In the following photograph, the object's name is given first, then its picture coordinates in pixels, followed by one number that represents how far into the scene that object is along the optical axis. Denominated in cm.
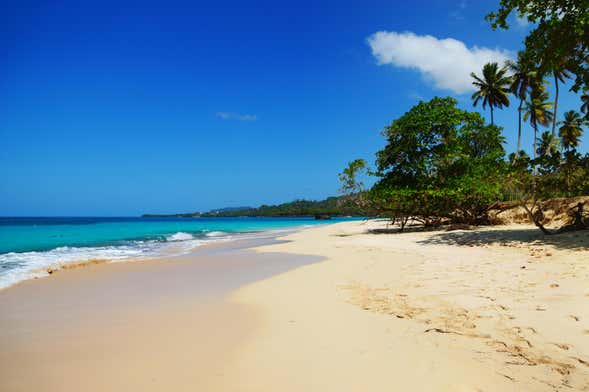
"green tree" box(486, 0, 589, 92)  885
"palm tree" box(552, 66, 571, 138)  2948
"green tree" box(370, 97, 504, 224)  1669
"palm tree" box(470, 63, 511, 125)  3584
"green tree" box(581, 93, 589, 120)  895
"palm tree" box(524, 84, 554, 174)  3747
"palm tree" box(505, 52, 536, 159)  3422
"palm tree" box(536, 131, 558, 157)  4462
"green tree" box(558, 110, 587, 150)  4328
